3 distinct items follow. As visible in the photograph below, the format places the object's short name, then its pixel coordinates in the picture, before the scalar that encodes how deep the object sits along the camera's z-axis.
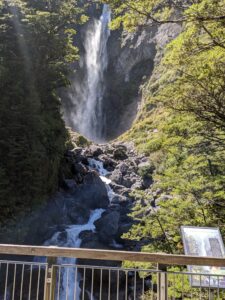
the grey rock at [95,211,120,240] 13.19
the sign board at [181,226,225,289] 3.65
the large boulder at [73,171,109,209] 16.34
